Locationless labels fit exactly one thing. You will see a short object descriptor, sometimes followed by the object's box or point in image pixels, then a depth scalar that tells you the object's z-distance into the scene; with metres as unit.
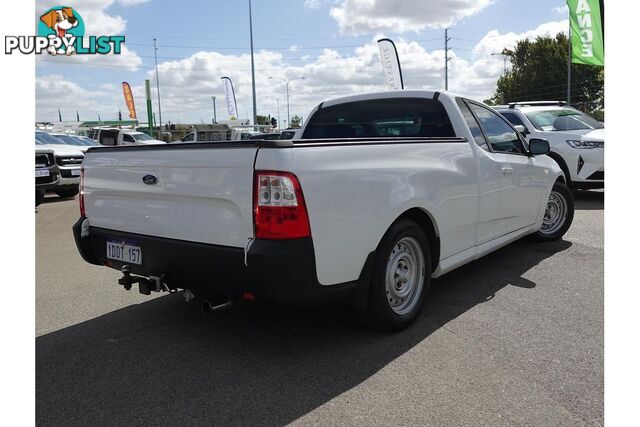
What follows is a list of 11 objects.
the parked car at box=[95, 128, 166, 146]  24.73
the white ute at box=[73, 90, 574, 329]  2.79
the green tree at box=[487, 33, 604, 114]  45.56
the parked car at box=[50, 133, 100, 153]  17.64
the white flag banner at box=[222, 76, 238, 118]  43.06
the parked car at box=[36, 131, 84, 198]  12.24
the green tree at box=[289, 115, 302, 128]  92.04
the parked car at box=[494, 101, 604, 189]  9.23
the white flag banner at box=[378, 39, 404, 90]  26.23
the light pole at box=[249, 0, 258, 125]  36.81
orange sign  51.82
